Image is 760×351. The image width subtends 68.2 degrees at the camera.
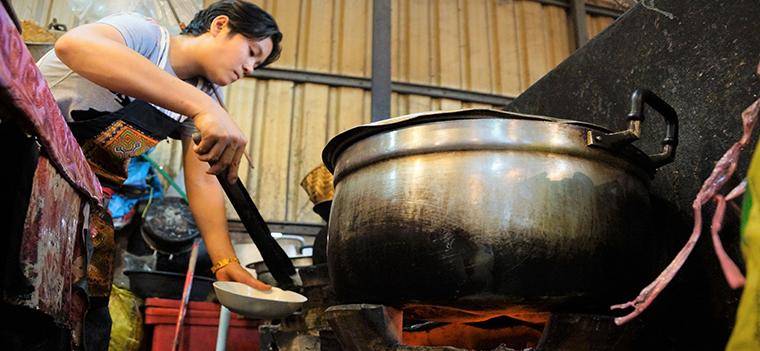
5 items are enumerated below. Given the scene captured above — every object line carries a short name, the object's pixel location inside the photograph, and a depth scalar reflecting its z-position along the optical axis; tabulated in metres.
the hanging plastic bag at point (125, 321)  3.05
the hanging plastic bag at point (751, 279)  0.43
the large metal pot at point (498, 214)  0.99
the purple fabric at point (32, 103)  0.67
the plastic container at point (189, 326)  3.08
